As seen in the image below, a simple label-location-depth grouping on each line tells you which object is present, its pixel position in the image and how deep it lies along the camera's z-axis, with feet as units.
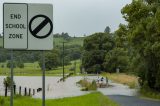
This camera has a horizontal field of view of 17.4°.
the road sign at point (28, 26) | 32.17
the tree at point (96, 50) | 412.16
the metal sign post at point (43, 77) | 31.33
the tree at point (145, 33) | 153.38
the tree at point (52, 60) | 538.39
